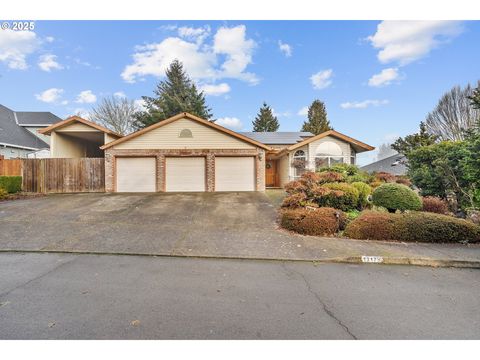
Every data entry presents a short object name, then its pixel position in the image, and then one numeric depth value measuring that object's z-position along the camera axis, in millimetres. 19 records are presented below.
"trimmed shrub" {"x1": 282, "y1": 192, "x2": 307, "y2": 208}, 7612
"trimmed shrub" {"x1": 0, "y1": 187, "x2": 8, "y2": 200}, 11523
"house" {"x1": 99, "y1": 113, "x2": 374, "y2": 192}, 13766
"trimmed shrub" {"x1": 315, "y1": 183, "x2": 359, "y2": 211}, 8750
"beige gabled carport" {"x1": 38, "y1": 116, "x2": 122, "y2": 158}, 14494
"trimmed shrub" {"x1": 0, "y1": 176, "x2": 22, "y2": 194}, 12134
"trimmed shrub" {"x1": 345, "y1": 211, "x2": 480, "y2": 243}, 5785
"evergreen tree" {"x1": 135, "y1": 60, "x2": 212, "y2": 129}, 30062
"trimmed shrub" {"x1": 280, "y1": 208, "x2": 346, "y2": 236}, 6434
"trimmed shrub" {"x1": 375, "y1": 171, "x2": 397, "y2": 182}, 12291
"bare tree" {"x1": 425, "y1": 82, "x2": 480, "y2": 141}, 21625
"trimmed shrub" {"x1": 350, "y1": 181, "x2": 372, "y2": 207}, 9273
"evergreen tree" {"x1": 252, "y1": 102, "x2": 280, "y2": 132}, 41500
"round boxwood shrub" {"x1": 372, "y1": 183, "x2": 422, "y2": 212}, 7688
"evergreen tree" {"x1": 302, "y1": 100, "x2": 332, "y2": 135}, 38188
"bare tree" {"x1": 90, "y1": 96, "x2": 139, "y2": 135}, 30375
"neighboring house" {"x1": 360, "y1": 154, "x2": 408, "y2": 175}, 22603
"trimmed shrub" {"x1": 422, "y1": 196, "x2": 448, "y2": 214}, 8383
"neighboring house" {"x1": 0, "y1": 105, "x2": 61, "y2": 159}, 20141
